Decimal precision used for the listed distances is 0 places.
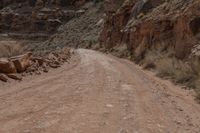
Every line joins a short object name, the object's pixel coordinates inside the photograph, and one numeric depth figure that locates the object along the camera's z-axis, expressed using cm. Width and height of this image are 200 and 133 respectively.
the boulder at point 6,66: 1191
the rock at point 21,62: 1331
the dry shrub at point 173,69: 1286
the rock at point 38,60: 1588
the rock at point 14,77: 1203
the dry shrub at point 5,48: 3117
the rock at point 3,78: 1134
